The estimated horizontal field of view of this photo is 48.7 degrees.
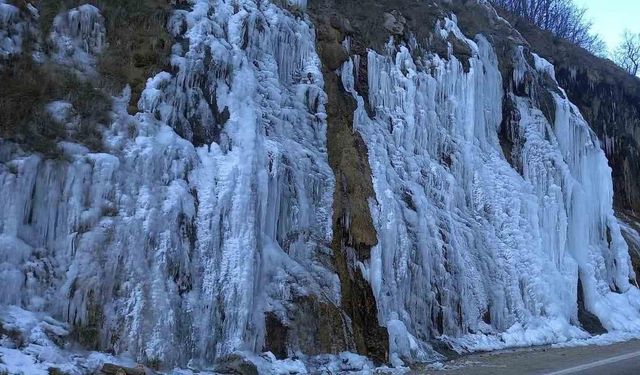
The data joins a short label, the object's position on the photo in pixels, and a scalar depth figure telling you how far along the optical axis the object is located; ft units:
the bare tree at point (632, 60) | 173.78
